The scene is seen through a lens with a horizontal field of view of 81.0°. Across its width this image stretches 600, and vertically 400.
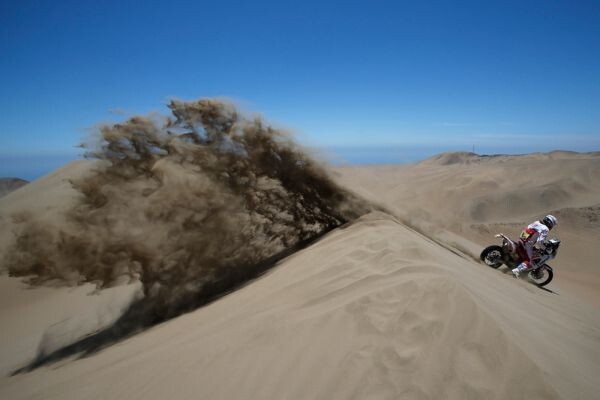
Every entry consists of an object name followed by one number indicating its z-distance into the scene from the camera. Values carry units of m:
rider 7.04
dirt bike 7.27
